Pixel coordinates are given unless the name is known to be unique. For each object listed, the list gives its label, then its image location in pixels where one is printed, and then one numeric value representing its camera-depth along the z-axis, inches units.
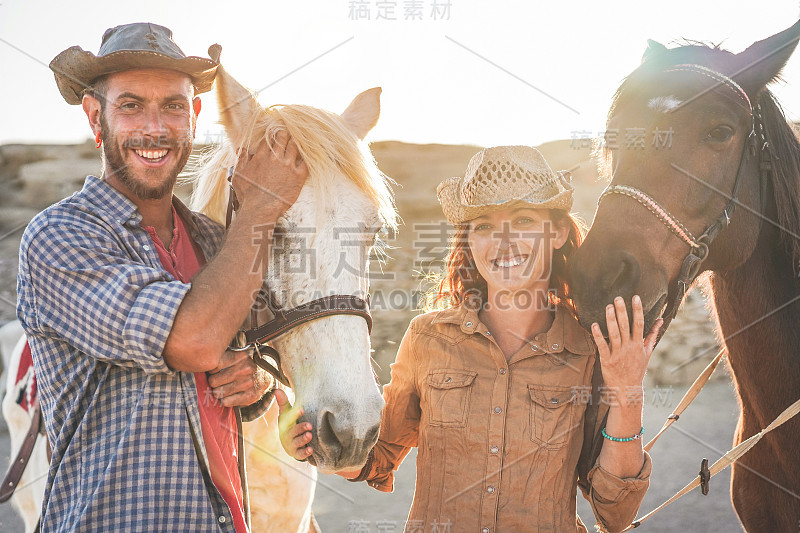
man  60.5
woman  74.7
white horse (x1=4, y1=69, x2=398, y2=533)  69.9
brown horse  82.8
